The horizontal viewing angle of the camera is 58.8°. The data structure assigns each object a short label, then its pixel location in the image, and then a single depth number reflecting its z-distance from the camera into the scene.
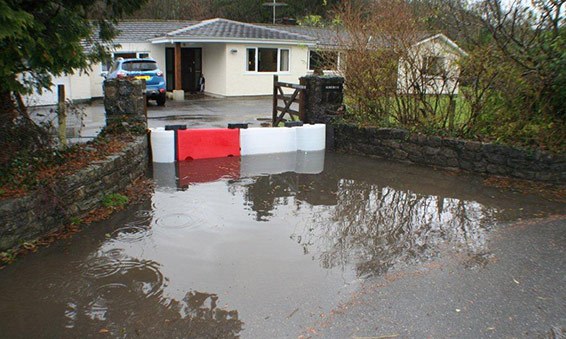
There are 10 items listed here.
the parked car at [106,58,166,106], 20.09
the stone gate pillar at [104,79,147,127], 9.12
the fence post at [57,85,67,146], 7.30
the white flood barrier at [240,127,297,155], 10.58
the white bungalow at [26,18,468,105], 23.75
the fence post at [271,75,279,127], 13.87
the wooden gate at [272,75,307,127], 12.20
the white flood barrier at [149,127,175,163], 9.56
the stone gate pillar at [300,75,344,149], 11.68
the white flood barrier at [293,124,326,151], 11.00
